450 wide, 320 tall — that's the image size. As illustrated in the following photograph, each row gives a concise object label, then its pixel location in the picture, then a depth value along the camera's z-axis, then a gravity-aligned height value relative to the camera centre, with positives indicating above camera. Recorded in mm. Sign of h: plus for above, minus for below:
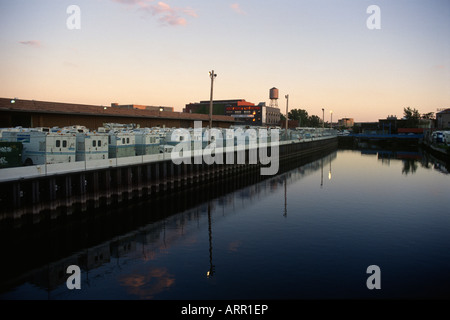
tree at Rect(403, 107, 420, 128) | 190500 +8484
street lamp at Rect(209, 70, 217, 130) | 49081 +8737
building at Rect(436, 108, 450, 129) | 191525 +10888
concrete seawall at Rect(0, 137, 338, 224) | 24150 -4178
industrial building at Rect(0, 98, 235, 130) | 50281 +3792
